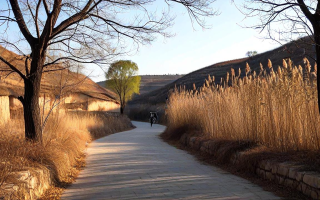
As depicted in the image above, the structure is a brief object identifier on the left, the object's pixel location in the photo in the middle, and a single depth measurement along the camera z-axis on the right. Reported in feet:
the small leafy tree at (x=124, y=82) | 146.92
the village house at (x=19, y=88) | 32.56
